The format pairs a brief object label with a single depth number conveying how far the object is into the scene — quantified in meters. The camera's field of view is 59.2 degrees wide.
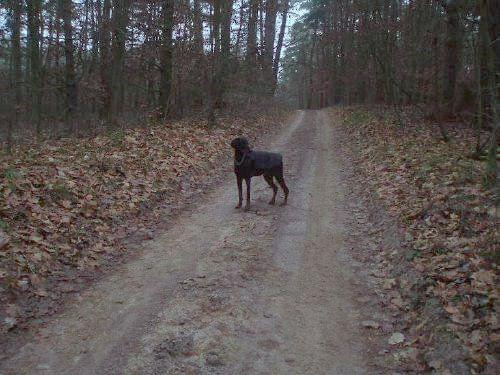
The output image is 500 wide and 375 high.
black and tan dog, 8.77
